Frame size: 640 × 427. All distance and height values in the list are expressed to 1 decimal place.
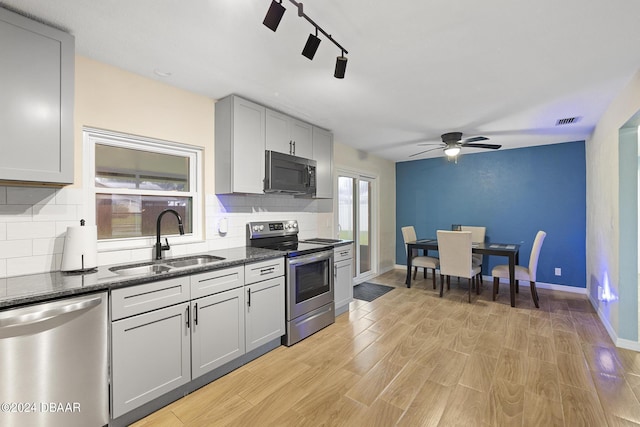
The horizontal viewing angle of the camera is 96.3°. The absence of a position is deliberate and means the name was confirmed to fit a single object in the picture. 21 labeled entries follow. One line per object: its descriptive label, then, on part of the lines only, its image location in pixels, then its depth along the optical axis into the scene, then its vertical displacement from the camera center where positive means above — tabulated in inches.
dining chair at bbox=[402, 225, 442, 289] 189.0 -31.3
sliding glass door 199.8 -2.6
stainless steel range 113.8 -27.8
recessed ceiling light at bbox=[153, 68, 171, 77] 93.0 +46.6
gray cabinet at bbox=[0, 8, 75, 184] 63.9 +26.8
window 90.1 +9.9
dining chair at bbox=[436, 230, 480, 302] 160.6 -23.9
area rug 173.6 -50.0
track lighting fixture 53.7 +37.3
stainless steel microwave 122.4 +18.2
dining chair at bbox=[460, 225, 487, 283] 204.2 -14.2
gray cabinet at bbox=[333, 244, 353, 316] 141.3 -32.4
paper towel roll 74.1 -9.0
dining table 154.4 -21.4
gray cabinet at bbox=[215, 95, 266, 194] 110.8 +27.4
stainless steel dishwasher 54.6 -30.9
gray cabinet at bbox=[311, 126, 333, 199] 150.6 +29.0
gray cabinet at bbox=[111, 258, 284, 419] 69.5 -32.7
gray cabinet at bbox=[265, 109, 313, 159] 125.0 +36.7
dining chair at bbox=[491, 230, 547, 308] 153.3 -32.2
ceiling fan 159.6 +39.2
